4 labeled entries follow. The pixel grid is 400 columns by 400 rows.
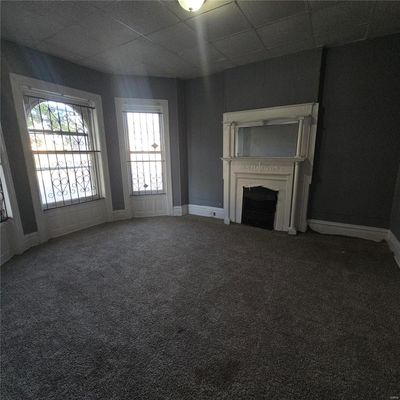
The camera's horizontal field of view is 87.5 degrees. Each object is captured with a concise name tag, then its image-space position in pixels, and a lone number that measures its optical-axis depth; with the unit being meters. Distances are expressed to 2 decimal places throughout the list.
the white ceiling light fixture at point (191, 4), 1.82
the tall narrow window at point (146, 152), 4.04
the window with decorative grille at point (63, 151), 3.07
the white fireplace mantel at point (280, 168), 3.08
